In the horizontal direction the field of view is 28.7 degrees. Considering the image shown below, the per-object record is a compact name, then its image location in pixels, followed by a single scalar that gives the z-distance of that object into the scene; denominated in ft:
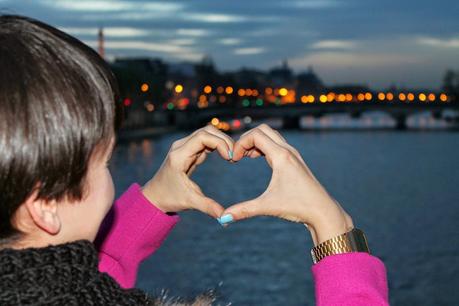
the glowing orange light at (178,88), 254.22
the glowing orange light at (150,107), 198.09
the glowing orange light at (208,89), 276.62
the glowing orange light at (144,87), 189.10
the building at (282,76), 426.84
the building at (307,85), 431.02
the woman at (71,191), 2.40
